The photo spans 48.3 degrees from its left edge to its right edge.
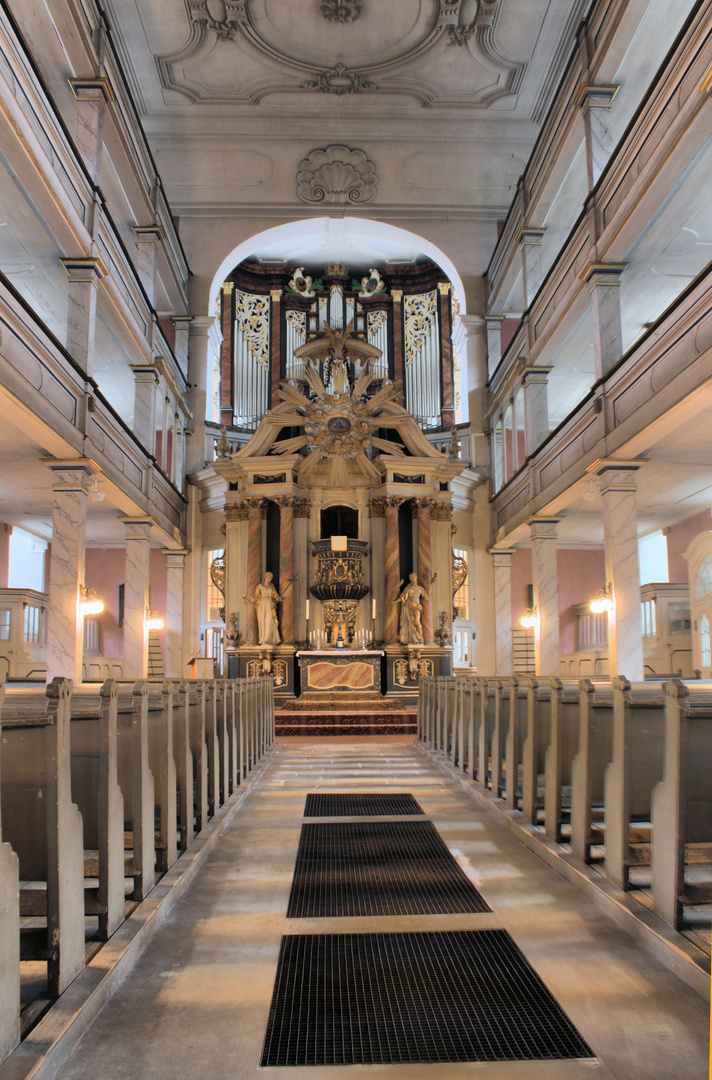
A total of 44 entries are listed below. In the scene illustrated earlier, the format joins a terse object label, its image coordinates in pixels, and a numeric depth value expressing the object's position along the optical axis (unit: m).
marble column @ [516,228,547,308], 14.28
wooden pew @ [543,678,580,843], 4.23
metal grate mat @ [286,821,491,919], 3.55
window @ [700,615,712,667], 13.95
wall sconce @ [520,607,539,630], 15.04
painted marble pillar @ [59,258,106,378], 10.28
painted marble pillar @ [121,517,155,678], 13.82
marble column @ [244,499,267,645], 14.84
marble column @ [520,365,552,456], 13.88
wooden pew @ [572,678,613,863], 3.80
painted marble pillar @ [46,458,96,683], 9.71
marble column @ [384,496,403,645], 14.84
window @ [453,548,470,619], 17.48
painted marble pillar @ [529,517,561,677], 13.55
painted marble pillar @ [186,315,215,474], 17.89
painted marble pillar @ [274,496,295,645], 14.82
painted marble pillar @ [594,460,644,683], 9.94
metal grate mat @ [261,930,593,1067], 2.26
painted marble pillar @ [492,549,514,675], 17.25
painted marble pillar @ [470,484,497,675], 17.22
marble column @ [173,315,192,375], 17.62
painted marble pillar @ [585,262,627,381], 10.40
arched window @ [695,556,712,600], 13.85
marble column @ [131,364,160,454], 13.98
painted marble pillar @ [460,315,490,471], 17.83
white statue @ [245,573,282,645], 14.50
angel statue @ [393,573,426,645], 14.62
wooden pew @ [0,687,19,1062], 2.00
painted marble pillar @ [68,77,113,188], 10.85
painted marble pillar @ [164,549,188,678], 17.00
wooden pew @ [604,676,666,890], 3.38
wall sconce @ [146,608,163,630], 16.42
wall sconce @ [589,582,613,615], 10.24
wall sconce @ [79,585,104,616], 10.05
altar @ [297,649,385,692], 13.85
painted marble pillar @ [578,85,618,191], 10.92
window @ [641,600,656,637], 15.27
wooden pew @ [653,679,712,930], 2.88
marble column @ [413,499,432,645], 14.87
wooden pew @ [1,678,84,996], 2.41
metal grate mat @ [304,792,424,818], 5.59
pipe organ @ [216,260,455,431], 19.12
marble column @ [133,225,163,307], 14.46
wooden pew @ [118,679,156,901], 3.36
